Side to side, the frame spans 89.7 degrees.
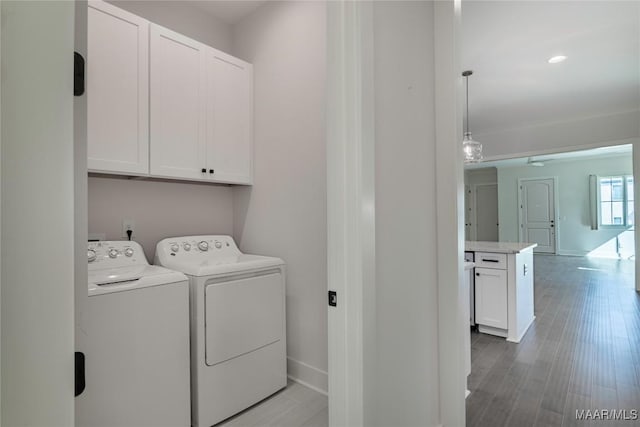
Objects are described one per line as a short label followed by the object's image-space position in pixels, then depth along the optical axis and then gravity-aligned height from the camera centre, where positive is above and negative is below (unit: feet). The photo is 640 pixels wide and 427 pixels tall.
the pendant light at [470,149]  13.08 +2.77
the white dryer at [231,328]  5.86 -2.18
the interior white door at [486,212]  32.78 +0.34
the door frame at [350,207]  3.55 +0.10
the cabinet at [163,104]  6.17 +2.51
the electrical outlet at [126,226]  7.31 -0.18
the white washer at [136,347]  4.70 -2.05
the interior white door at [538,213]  29.43 +0.16
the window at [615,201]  26.37 +1.14
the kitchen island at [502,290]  9.86 -2.39
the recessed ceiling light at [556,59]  11.18 +5.48
